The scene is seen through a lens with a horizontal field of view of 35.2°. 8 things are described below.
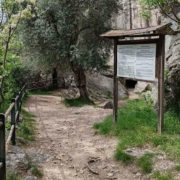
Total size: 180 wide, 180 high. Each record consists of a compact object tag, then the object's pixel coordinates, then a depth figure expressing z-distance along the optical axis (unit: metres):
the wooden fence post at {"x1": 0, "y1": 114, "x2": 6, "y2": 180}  2.92
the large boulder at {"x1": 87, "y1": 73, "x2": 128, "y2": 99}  14.21
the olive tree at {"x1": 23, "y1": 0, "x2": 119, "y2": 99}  11.29
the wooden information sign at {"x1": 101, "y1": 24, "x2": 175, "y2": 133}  6.01
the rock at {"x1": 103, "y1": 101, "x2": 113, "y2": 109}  10.98
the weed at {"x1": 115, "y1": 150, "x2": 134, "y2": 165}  5.05
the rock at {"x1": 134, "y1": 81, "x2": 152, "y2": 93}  14.23
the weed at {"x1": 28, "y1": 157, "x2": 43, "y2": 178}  4.51
